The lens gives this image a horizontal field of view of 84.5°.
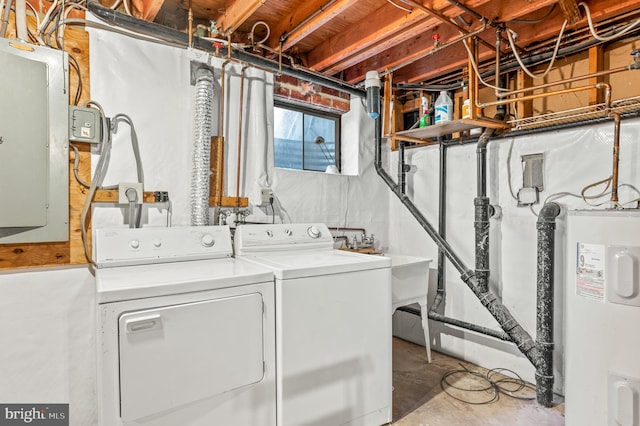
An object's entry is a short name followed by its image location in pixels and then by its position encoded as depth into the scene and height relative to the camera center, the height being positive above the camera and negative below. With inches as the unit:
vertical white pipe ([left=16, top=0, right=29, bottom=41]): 68.9 +37.6
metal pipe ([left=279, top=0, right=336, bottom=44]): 81.6 +47.8
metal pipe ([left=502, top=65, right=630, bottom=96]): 68.4 +28.0
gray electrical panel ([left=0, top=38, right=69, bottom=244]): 64.9 +13.2
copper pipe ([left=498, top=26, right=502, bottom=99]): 86.6 +38.3
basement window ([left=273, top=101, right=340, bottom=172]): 117.3 +26.0
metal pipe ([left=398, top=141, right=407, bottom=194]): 126.3 +14.3
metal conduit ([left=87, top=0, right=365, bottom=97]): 76.2 +41.9
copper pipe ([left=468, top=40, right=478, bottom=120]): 86.6 +30.9
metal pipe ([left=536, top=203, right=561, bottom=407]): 84.4 -21.3
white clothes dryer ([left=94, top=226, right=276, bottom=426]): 50.8 -20.5
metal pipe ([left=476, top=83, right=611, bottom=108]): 74.3 +25.9
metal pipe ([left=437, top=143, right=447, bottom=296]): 114.4 +0.6
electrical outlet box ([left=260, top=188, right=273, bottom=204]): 99.4 +4.8
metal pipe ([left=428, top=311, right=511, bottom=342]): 97.7 -33.8
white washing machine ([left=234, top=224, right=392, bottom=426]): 64.7 -25.0
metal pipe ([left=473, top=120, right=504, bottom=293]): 97.7 -4.0
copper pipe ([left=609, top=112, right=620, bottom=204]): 75.1 +12.7
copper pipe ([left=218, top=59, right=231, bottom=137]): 92.5 +26.8
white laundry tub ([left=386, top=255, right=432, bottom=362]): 96.1 -20.3
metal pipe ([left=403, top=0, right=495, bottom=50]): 75.5 +44.0
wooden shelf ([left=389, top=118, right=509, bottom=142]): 90.1 +23.9
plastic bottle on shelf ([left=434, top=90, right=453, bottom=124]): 97.2 +28.7
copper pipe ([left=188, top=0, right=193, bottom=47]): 82.8 +43.5
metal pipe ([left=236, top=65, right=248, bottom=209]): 94.8 +19.2
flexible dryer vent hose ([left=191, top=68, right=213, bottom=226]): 84.2 +15.0
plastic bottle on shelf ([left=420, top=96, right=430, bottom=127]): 105.3 +29.8
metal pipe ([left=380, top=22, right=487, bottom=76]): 82.9 +42.9
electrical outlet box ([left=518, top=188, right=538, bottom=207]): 94.4 +4.1
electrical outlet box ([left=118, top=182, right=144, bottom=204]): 77.9 +4.8
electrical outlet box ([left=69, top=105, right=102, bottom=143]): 73.2 +18.4
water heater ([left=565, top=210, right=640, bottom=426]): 59.0 -19.2
